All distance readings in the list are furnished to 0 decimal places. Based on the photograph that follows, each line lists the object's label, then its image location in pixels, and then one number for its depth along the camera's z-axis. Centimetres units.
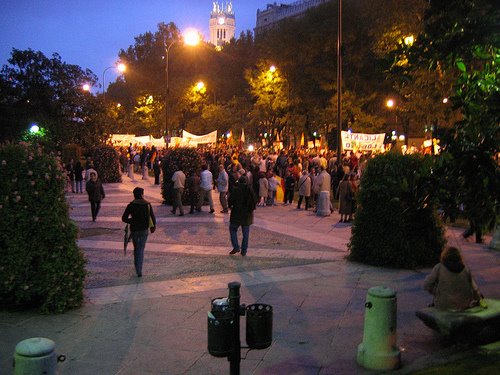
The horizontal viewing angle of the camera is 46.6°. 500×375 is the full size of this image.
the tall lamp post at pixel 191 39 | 3009
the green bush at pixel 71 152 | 3101
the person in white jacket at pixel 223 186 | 1856
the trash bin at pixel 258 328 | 462
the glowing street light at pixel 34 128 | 2469
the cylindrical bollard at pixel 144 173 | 3271
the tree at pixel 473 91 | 445
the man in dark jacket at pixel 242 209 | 1150
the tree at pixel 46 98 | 2502
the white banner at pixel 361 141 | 2645
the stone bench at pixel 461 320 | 627
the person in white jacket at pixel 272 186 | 2042
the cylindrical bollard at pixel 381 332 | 587
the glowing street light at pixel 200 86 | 5242
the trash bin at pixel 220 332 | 456
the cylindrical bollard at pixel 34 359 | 402
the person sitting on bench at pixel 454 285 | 658
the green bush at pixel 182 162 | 1981
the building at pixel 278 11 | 10965
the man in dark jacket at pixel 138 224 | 975
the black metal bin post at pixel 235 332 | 461
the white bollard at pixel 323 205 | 1794
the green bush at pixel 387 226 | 1034
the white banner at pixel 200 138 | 3656
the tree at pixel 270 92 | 4091
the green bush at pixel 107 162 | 3022
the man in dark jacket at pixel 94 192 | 1645
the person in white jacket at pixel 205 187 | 1825
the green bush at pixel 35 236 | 745
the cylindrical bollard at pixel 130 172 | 3231
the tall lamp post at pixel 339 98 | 2027
